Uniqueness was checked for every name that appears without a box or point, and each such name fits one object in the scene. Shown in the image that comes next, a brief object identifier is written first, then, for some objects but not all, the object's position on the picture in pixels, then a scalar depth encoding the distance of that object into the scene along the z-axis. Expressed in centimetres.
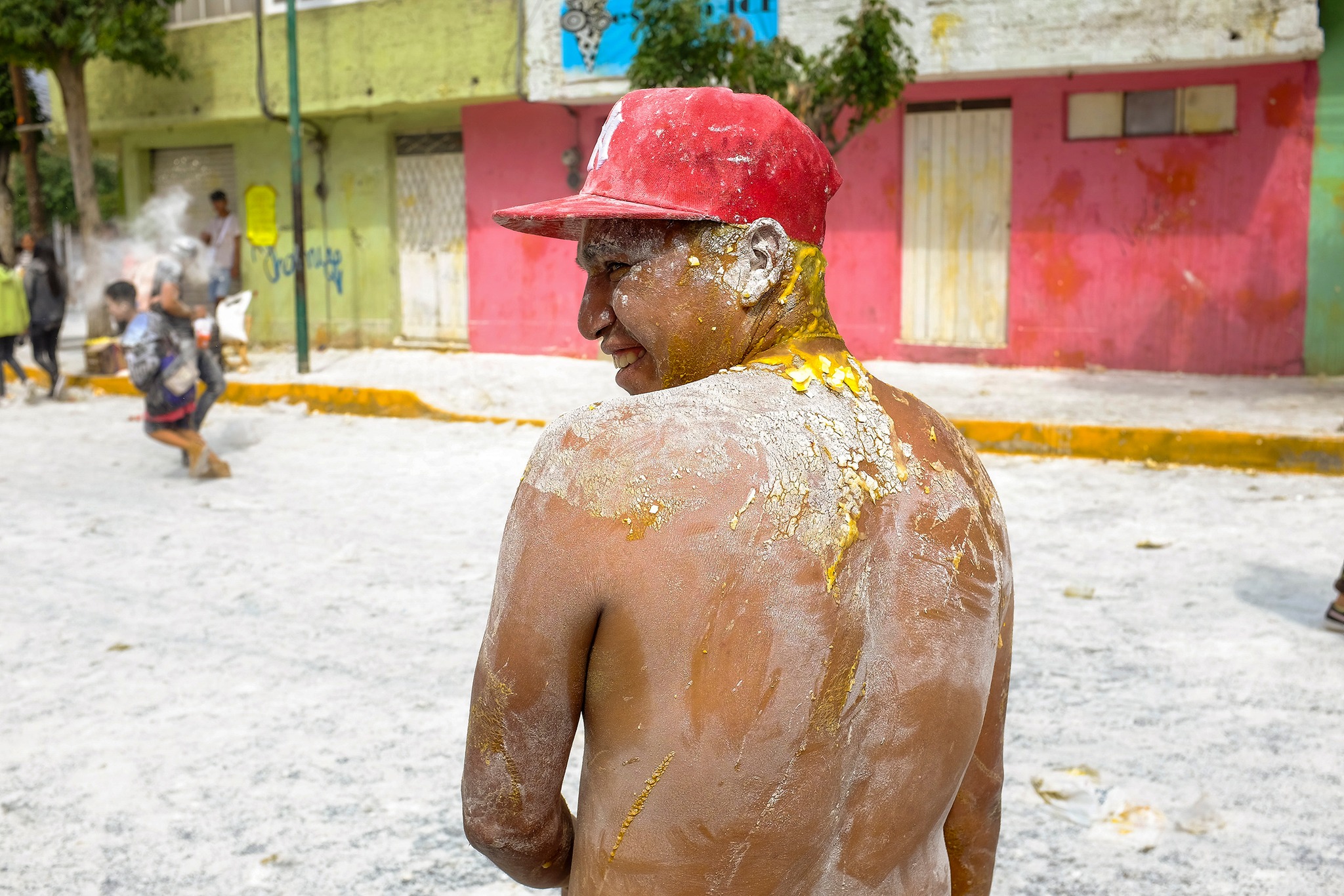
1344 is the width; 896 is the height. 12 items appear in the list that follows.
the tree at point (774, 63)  957
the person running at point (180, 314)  819
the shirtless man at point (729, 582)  120
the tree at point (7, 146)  1980
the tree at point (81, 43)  1370
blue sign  1257
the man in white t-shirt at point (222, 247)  1587
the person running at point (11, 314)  1198
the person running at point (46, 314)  1257
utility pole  1251
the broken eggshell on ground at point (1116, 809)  309
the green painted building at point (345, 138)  1414
